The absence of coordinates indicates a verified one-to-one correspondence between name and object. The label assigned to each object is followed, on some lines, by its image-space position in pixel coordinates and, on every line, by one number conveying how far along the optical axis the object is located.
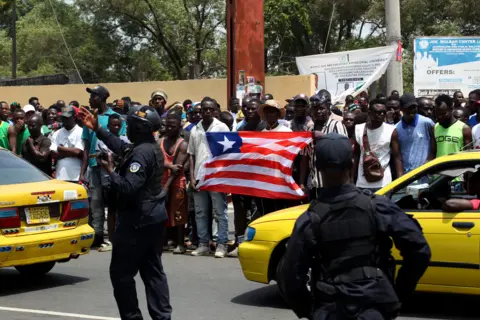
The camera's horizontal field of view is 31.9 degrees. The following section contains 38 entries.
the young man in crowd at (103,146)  10.77
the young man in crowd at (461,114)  11.42
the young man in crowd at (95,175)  11.12
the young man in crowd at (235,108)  14.71
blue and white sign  19.66
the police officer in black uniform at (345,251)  3.95
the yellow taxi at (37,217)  8.20
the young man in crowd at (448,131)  9.59
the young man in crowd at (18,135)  12.27
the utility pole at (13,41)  37.53
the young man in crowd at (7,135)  12.30
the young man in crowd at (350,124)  10.13
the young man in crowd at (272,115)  10.19
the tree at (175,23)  37.03
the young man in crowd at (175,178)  10.66
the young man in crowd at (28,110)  14.41
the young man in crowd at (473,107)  11.11
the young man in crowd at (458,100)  13.50
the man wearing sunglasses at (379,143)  9.30
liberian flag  9.94
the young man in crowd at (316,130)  9.62
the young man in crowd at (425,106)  11.67
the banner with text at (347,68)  17.52
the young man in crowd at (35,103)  18.69
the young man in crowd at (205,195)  10.56
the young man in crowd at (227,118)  12.18
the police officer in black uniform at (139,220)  6.25
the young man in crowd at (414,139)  9.63
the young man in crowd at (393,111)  11.80
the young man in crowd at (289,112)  13.70
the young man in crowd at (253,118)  10.47
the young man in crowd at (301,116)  10.14
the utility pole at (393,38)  16.53
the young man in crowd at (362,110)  11.44
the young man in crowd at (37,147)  11.75
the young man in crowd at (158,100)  12.79
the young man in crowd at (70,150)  11.20
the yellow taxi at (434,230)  7.01
